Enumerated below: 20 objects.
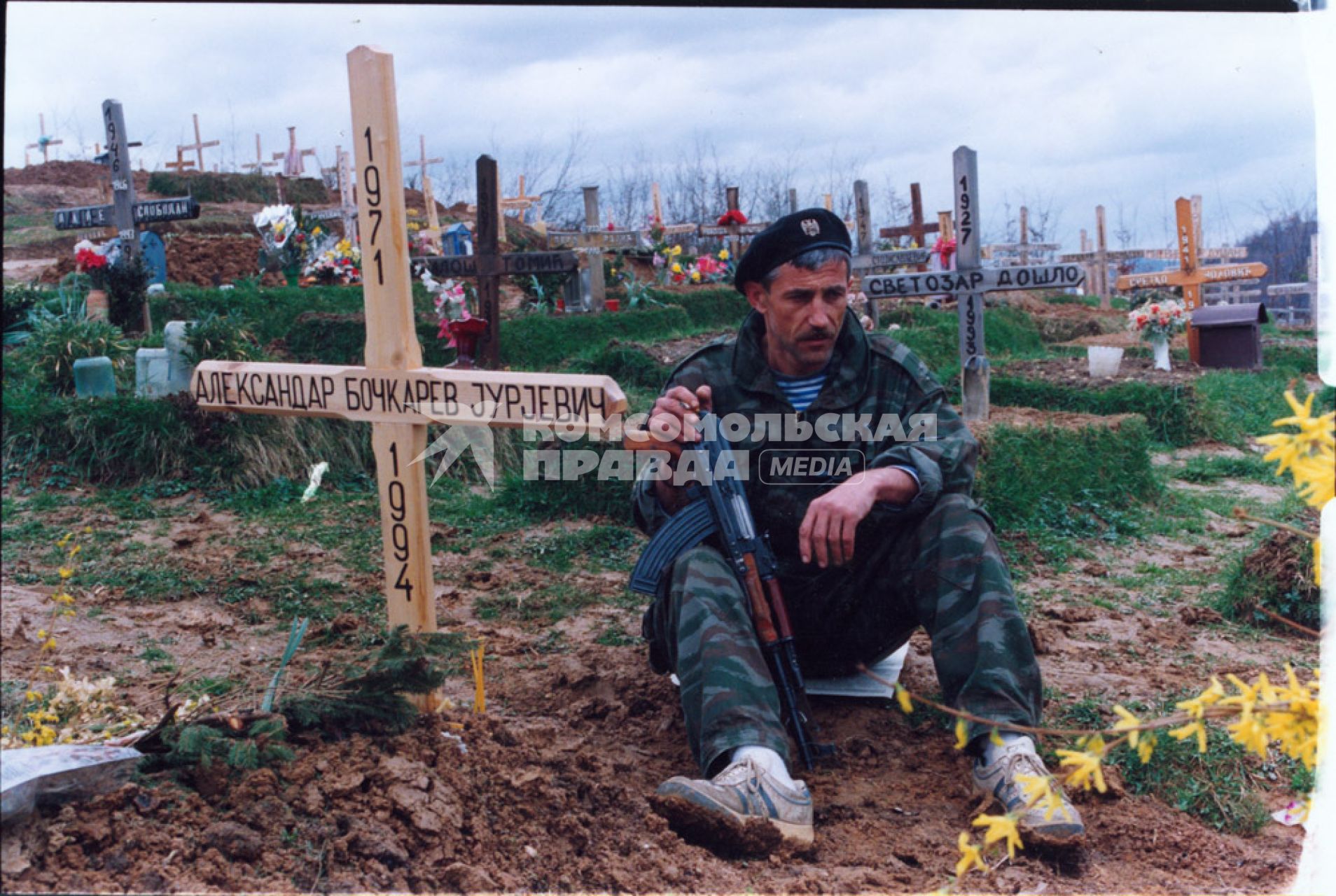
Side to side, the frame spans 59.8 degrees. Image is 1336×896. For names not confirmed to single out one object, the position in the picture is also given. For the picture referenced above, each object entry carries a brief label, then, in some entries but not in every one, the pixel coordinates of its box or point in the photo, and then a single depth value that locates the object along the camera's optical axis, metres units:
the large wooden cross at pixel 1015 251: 26.45
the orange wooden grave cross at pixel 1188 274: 13.97
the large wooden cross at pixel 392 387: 2.95
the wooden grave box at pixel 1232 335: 12.45
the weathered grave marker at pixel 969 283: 7.45
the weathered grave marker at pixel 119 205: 10.75
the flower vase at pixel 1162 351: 11.39
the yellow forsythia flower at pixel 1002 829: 1.25
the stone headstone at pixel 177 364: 7.59
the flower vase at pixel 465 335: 7.30
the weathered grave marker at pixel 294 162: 31.12
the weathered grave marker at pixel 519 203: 26.92
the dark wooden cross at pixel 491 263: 9.01
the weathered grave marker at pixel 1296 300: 20.80
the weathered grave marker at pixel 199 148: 30.11
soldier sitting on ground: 2.66
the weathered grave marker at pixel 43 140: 28.90
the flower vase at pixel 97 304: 10.59
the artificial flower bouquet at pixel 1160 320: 11.36
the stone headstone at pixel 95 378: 7.53
